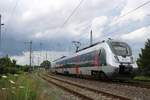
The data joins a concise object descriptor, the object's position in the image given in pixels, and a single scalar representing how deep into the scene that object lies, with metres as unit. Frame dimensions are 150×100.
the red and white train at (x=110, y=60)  11.39
